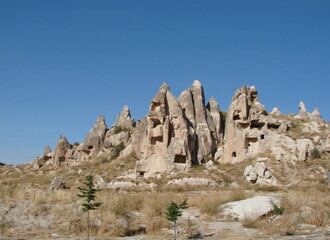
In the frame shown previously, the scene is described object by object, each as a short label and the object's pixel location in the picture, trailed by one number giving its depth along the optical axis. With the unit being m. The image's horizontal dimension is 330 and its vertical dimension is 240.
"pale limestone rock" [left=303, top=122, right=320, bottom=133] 36.69
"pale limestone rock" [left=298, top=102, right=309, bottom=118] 44.41
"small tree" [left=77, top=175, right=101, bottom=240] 9.64
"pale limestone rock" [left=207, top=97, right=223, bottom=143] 39.97
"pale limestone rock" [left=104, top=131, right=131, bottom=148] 45.44
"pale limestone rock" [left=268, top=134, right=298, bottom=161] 31.24
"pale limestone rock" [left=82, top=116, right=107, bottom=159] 48.84
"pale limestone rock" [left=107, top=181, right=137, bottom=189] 30.26
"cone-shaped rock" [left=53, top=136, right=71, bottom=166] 52.56
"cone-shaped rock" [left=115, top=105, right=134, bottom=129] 51.09
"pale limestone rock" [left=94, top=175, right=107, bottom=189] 30.03
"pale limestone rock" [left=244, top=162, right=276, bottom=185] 27.19
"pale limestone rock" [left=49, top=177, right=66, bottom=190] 26.16
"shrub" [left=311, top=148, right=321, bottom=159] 31.17
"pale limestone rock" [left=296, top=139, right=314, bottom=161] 31.14
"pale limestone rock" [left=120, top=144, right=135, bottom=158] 39.69
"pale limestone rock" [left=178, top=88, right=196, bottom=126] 39.16
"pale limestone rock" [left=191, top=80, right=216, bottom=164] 36.12
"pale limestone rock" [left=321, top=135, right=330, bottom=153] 31.84
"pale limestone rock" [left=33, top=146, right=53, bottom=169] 55.36
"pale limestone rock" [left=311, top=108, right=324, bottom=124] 42.33
